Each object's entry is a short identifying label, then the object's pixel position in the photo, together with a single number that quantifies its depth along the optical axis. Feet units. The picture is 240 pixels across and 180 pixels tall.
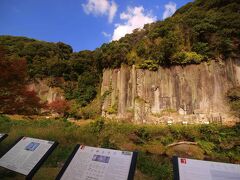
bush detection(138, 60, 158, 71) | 62.34
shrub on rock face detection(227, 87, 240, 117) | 47.11
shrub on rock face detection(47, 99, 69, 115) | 75.72
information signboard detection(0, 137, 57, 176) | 11.10
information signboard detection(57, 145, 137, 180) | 9.37
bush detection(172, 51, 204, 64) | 57.46
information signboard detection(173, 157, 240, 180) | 8.21
